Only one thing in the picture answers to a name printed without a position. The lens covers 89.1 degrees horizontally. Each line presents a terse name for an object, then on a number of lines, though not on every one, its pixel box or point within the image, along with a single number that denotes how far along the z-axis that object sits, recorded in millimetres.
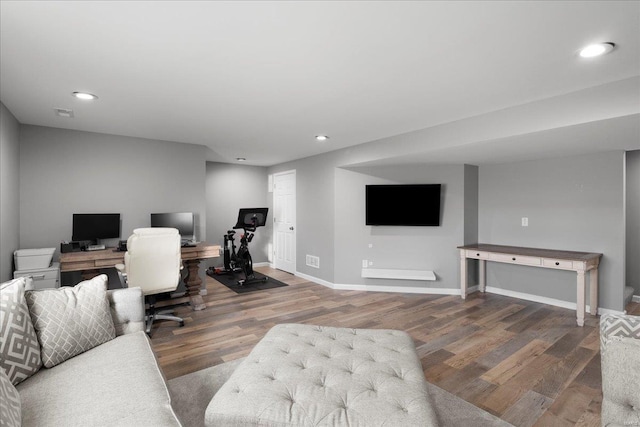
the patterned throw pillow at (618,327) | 1473
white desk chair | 3264
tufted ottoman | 1366
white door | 6461
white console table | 3641
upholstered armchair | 1246
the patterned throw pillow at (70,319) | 1723
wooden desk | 3498
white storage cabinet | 3293
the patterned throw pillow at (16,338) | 1522
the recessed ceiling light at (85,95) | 2793
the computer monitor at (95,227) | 4004
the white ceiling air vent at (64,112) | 3219
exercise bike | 5605
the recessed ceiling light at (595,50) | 1943
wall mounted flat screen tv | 4934
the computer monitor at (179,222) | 4488
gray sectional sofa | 1292
